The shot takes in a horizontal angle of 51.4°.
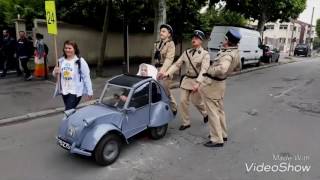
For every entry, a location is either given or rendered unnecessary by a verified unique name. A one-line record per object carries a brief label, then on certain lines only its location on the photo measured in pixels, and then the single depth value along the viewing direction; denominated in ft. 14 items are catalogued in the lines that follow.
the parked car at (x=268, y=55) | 80.67
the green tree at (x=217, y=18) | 76.24
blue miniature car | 14.73
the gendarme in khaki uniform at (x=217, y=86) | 17.31
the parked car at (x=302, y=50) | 139.23
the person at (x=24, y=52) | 36.45
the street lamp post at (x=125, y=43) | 38.06
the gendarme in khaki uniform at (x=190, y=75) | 19.08
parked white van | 57.72
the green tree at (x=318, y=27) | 267.66
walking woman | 17.80
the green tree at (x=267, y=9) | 72.22
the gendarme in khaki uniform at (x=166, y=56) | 20.97
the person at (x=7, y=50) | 38.14
